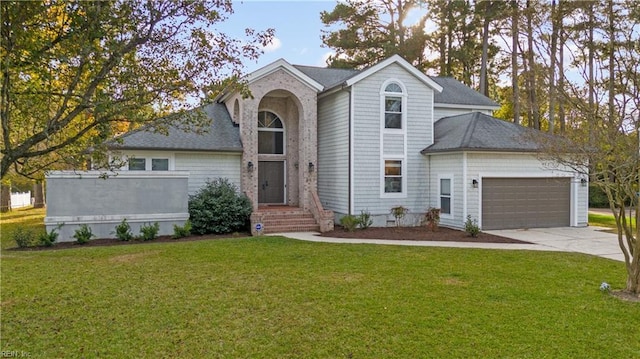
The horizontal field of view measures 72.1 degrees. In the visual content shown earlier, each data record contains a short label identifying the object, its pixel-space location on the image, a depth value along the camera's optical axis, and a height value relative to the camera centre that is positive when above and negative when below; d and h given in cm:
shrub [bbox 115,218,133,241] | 1340 -151
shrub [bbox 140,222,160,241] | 1358 -151
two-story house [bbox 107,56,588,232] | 1570 +90
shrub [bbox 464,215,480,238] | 1395 -150
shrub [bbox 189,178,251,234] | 1484 -95
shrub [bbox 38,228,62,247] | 1248 -157
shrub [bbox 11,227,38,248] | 1232 -156
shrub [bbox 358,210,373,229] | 1579 -140
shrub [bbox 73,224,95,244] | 1291 -152
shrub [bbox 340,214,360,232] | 1527 -142
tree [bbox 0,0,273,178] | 501 +154
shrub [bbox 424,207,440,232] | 1527 -127
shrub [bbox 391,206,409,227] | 1616 -114
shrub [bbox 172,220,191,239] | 1401 -153
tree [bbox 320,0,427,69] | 3058 +1048
